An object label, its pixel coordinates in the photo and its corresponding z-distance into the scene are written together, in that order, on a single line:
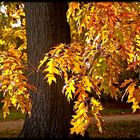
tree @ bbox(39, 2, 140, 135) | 4.89
